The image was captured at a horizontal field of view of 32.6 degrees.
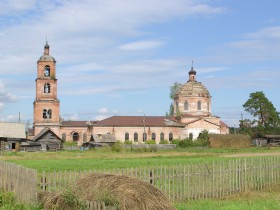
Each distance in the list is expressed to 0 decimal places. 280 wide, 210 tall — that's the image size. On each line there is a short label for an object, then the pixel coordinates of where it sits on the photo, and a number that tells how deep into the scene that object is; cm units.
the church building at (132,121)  7906
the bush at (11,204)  1178
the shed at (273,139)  7949
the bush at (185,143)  7487
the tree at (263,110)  8962
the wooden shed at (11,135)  6694
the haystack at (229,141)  7306
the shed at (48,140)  7212
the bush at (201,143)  7550
